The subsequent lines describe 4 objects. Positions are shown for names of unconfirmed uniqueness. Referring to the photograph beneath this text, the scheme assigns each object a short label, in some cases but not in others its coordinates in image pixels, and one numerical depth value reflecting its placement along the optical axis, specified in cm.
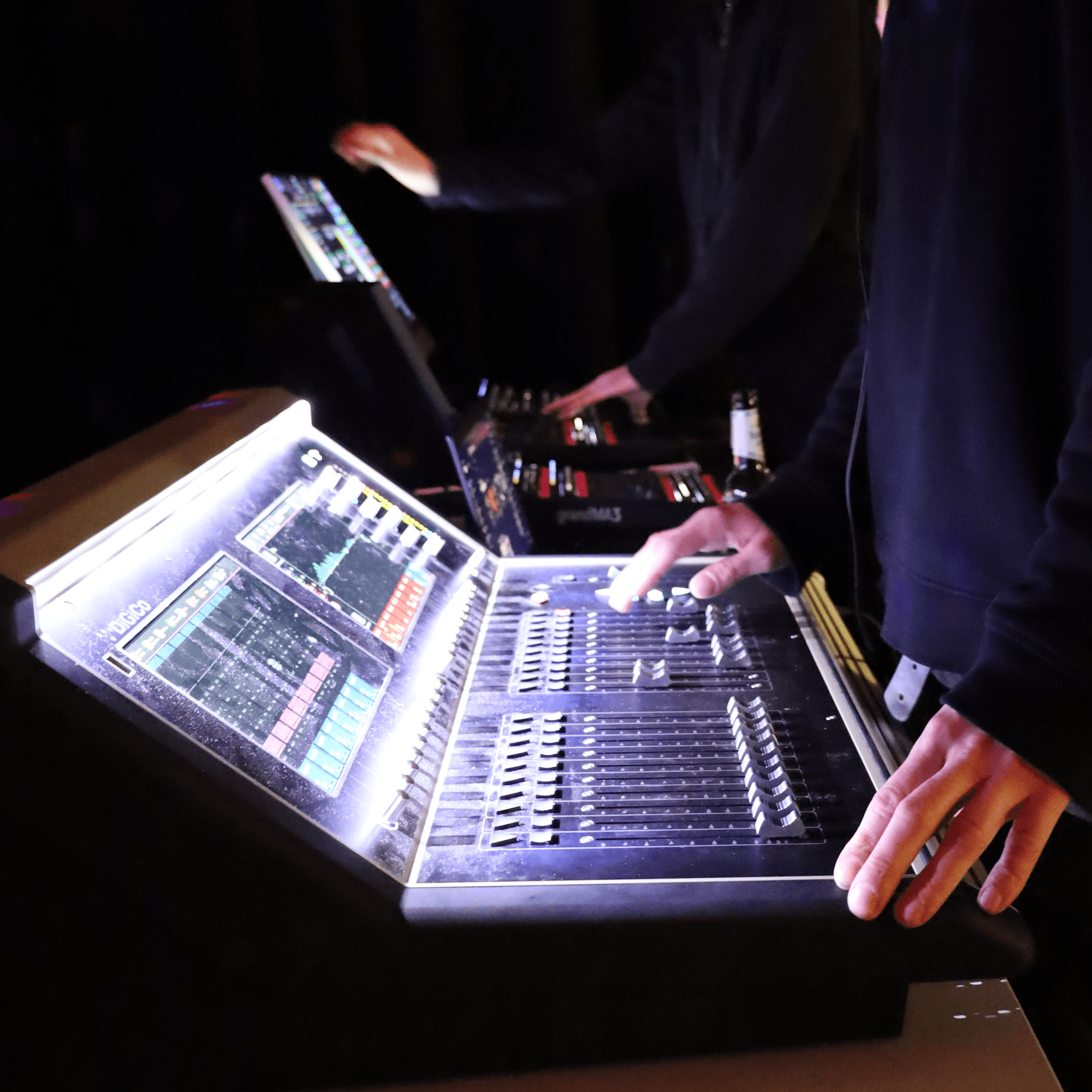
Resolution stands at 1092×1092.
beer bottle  174
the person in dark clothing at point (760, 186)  173
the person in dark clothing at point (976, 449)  58
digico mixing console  58
